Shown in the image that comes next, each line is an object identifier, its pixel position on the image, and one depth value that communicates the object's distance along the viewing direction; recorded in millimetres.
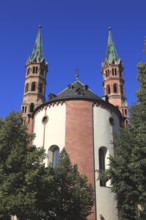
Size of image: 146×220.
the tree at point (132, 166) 17547
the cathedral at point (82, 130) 28094
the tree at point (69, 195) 19672
